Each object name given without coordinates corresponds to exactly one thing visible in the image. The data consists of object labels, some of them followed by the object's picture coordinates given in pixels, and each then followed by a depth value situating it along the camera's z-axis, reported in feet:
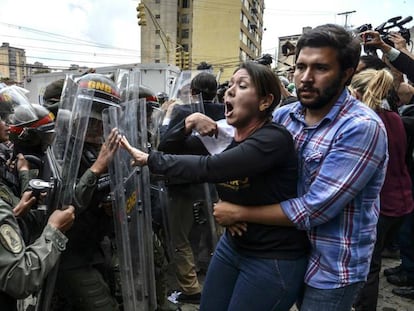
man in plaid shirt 4.47
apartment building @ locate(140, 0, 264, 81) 161.88
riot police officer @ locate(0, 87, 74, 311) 4.48
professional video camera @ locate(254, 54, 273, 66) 10.64
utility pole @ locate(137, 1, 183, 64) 48.05
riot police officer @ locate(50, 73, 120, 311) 6.40
